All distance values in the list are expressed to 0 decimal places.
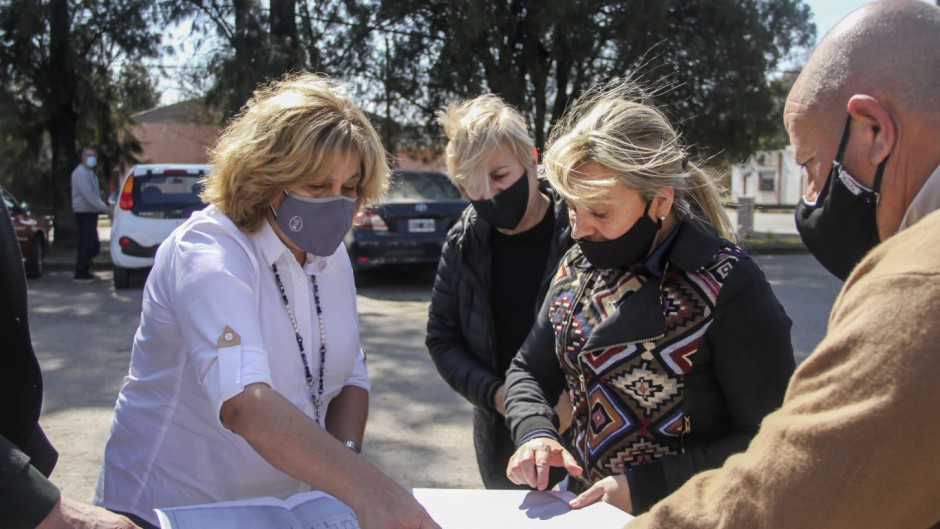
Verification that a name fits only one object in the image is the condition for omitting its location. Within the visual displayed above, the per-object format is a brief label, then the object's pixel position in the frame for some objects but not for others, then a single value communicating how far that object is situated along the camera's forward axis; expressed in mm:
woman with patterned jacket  1795
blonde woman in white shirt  1580
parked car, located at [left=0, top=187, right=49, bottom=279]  11586
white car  10570
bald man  910
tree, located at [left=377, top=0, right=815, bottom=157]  13516
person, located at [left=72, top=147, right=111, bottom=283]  11477
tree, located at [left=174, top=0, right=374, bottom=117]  13312
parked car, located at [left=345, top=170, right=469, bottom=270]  10516
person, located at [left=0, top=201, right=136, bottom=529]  1370
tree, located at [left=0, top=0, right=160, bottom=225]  14539
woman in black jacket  2727
